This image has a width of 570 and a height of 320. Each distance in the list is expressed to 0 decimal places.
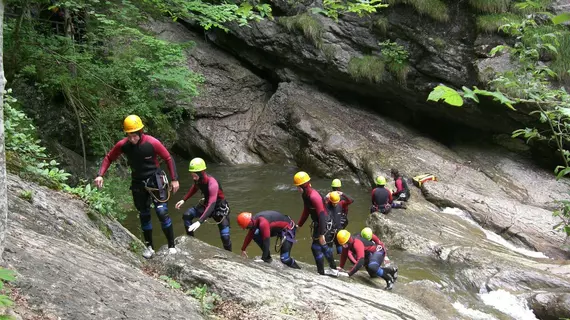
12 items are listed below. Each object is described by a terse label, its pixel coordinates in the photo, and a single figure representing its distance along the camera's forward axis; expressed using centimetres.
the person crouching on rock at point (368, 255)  743
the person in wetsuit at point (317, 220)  703
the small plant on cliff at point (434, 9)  1437
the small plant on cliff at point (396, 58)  1535
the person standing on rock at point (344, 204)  916
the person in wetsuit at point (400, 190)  1155
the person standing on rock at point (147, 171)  569
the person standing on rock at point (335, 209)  830
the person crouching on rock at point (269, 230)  668
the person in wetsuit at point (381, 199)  1045
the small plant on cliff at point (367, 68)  1580
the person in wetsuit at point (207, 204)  645
